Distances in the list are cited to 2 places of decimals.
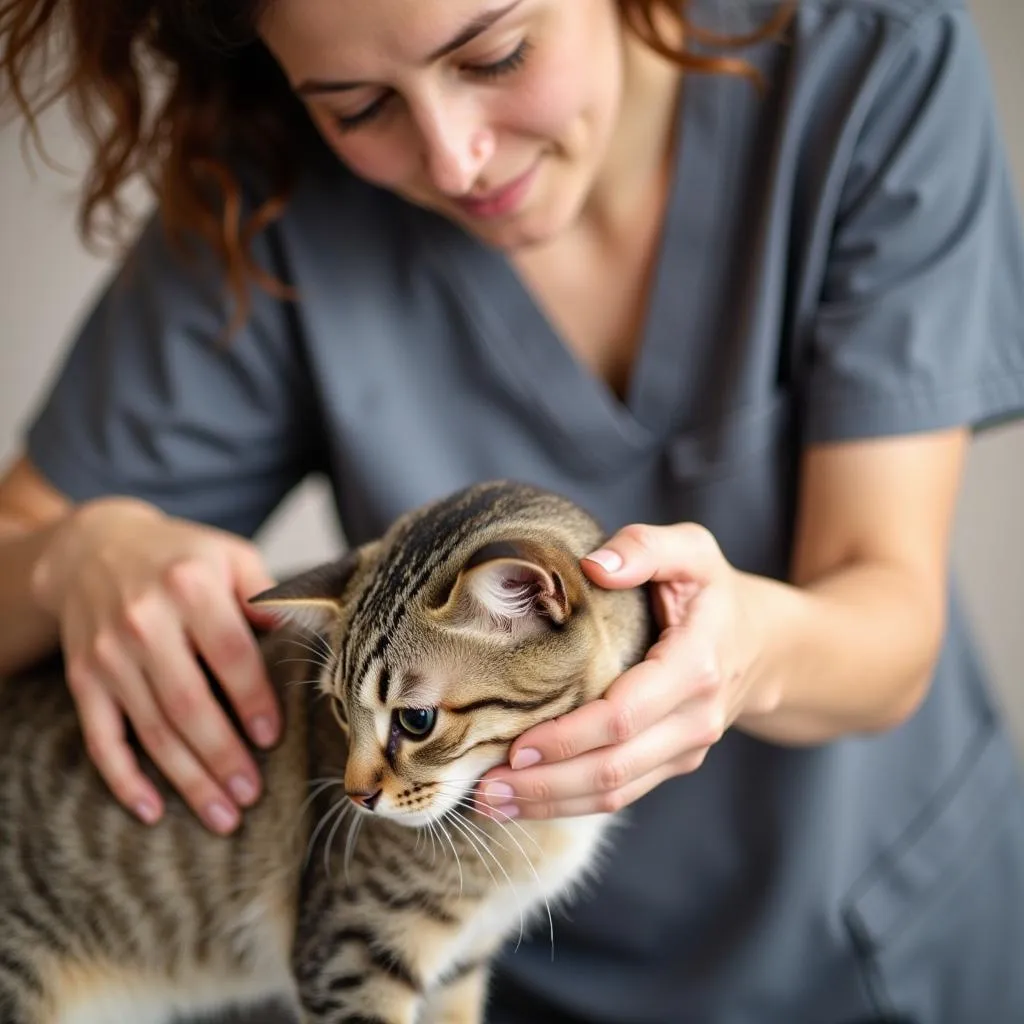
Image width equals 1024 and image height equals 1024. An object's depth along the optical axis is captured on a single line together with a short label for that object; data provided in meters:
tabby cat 0.67
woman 0.81
